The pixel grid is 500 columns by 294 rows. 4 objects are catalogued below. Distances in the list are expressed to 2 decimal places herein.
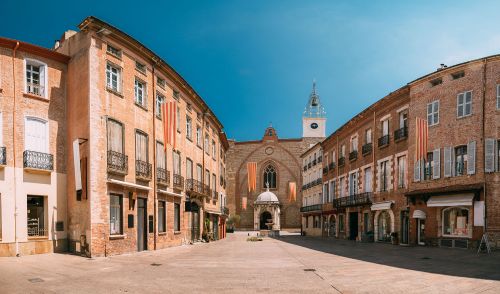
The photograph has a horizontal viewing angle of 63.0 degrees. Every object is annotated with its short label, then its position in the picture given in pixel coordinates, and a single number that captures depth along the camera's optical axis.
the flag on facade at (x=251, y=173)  59.98
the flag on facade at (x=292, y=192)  71.69
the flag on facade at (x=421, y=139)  24.79
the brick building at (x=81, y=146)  17.36
